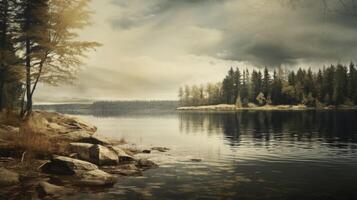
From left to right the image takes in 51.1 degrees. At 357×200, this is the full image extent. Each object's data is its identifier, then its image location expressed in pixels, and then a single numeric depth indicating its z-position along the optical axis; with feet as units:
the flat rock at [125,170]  65.73
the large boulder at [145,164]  73.41
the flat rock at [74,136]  92.76
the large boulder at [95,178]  55.77
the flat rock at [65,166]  61.46
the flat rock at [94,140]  95.77
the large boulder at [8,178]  52.96
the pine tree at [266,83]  618.85
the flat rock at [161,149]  105.77
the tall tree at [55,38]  116.16
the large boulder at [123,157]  78.52
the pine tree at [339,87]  516.32
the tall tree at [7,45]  121.90
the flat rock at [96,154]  72.43
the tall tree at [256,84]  628.69
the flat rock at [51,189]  49.65
